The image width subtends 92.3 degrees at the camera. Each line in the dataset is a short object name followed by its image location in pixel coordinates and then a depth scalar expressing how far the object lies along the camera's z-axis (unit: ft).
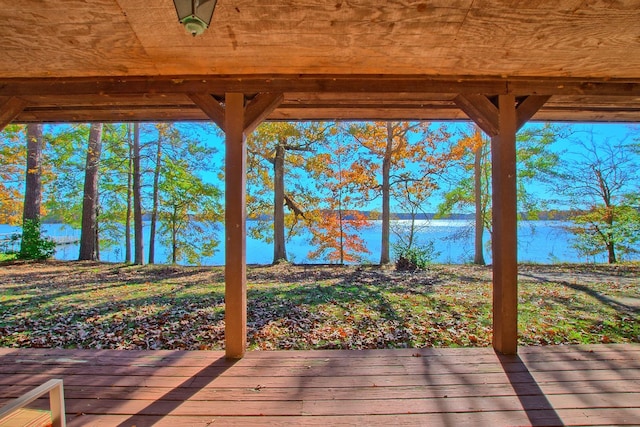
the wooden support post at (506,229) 8.74
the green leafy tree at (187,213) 33.24
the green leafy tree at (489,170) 31.22
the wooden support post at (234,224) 8.69
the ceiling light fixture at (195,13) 4.20
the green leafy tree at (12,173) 29.84
